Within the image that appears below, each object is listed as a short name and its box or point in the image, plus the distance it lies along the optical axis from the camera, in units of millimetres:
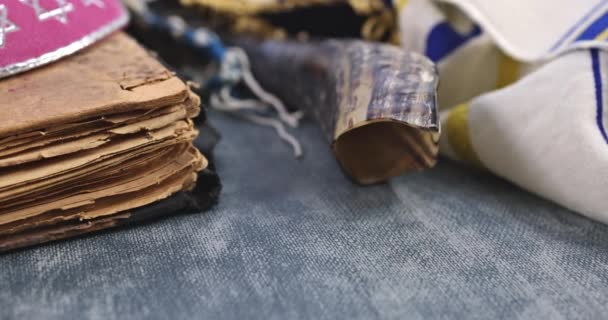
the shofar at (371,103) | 473
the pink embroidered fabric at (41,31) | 482
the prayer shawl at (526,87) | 477
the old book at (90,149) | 418
